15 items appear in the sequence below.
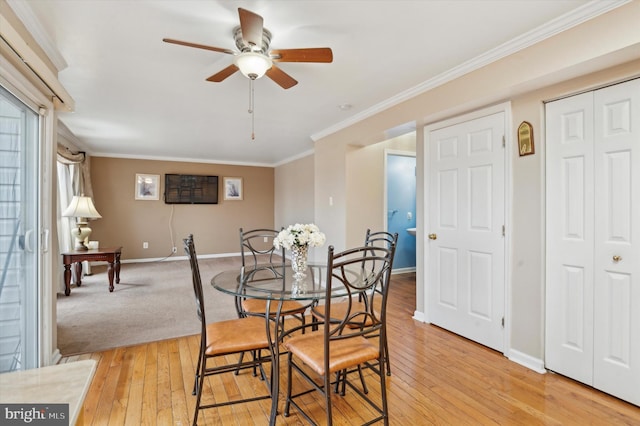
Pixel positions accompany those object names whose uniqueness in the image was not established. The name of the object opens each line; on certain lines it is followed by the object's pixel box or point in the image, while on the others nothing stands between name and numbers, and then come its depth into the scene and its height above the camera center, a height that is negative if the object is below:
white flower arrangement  2.07 -0.16
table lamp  4.39 -0.01
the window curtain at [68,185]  4.80 +0.49
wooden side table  4.09 -0.61
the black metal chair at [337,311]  2.09 -0.68
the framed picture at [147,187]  6.72 +0.58
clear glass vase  2.12 -0.32
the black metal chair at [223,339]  1.70 -0.71
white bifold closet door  1.90 -0.16
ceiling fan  1.78 +1.00
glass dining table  1.70 -0.46
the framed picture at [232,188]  7.54 +0.61
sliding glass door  1.84 -0.13
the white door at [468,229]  2.58 -0.13
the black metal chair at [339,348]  1.49 -0.72
